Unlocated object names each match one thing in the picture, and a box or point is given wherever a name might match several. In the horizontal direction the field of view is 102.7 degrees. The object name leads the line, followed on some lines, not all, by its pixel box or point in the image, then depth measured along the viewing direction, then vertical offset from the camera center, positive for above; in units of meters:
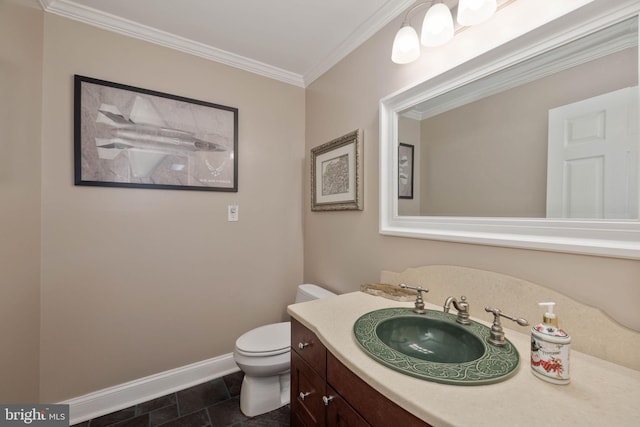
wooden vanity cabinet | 0.68 -0.59
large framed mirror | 0.76 +0.26
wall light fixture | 0.94 +0.76
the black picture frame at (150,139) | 1.53 +0.47
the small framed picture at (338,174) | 1.67 +0.27
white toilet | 1.48 -0.92
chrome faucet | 0.95 -0.36
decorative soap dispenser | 0.64 -0.36
